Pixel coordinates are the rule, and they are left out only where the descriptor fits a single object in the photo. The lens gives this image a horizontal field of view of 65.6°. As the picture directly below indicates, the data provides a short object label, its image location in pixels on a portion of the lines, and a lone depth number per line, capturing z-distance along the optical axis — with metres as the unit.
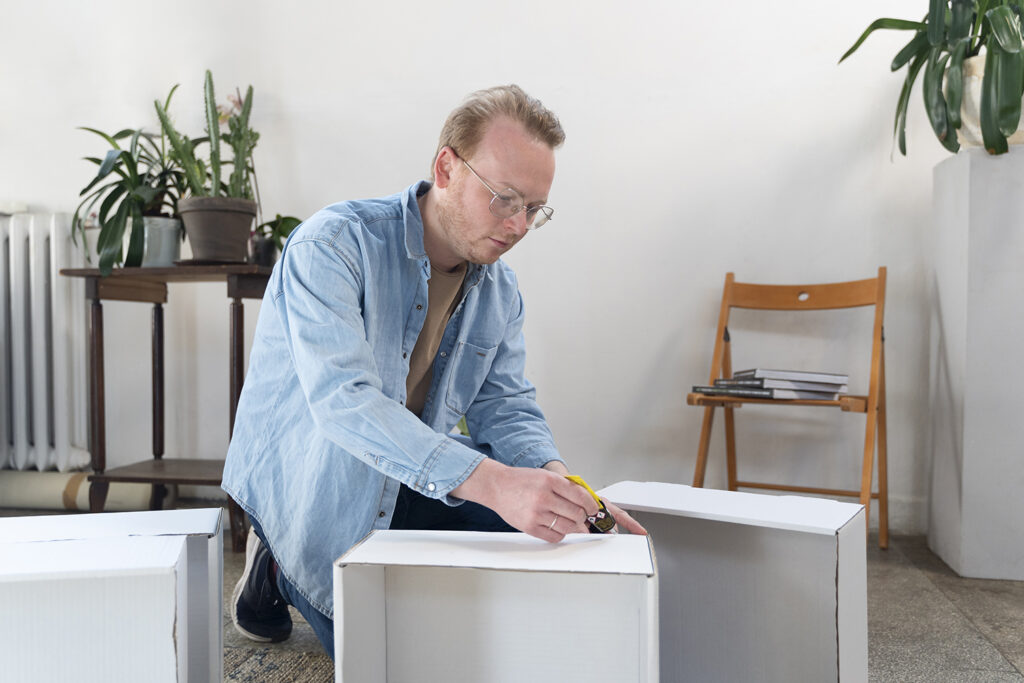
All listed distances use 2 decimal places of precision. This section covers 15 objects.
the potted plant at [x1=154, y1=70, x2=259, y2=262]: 2.01
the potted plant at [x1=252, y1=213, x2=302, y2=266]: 2.18
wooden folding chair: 1.98
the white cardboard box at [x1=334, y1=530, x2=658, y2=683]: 0.85
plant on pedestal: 1.68
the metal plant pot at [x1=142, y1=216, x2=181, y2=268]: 2.10
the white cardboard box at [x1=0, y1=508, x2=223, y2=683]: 0.76
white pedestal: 1.82
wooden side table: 2.02
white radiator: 2.44
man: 0.91
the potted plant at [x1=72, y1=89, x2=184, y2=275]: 2.03
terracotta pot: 2.00
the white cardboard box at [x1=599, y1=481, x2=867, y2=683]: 0.98
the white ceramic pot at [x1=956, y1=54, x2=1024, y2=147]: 1.80
